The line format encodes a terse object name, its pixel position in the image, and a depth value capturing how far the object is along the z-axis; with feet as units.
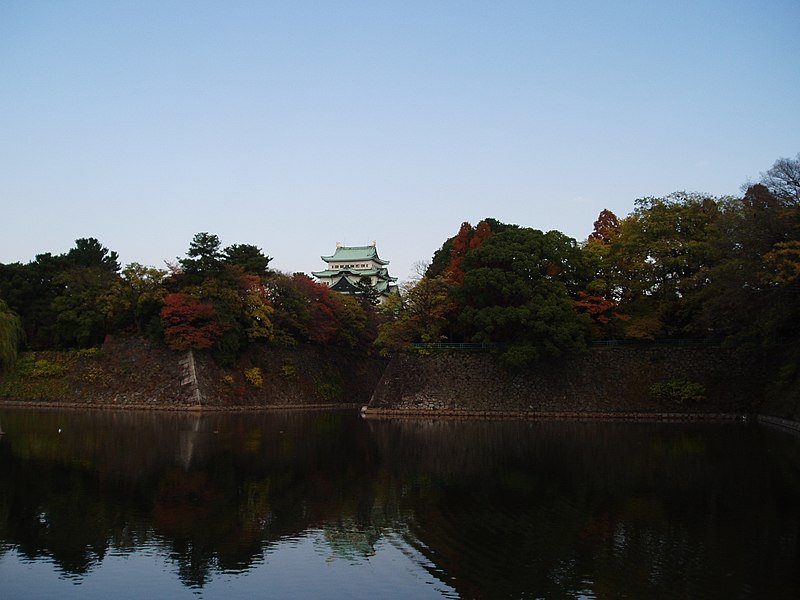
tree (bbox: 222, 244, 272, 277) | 157.28
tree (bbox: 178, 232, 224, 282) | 138.92
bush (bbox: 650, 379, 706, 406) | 112.27
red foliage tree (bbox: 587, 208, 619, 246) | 148.15
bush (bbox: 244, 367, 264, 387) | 140.97
